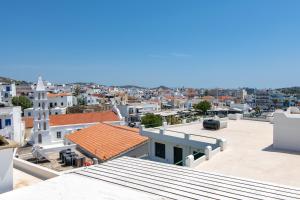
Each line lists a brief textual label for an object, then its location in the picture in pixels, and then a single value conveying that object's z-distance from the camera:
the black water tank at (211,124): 17.87
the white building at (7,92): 71.78
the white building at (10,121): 30.49
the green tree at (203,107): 79.20
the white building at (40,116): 33.46
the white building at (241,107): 88.60
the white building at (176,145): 13.15
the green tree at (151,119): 48.01
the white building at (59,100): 76.46
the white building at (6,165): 7.48
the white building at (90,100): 97.25
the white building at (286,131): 12.62
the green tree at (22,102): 69.28
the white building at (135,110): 74.91
